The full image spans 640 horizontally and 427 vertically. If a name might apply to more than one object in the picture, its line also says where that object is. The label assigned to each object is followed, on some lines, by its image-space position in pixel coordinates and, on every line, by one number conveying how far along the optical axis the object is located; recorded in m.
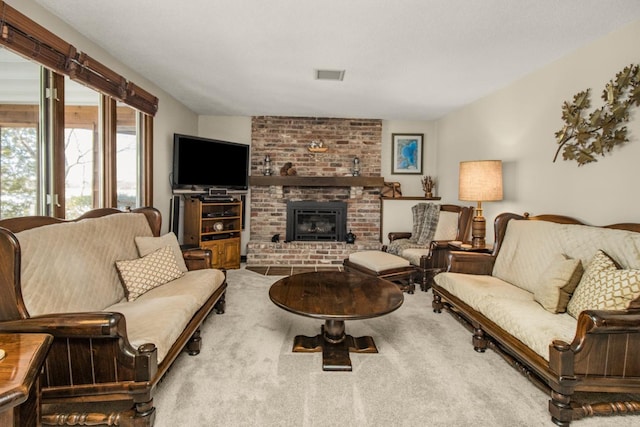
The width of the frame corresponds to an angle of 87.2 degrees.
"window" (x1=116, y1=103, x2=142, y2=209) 3.34
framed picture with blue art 5.58
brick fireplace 5.37
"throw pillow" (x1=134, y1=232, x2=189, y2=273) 2.64
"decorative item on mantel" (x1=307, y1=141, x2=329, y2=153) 5.31
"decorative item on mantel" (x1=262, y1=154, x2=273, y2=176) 5.32
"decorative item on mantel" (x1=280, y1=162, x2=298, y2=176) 5.31
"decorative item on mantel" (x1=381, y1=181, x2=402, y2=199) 5.49
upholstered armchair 3.77
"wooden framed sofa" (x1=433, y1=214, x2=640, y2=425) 1.62
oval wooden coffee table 2.10
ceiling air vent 3.29
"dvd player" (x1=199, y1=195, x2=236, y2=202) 4.52
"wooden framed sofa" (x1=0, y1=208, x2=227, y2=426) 1.47
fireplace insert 5.47
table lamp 3.35
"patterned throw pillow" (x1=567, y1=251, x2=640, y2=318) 1.74
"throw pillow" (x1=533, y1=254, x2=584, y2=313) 2.06
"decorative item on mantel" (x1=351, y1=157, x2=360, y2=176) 5.40
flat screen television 4.28
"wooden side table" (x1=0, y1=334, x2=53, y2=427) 0.96
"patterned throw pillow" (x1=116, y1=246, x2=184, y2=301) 2.29
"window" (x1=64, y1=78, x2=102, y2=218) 2.59
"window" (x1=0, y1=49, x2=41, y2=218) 2.01
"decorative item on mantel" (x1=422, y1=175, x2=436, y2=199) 5.38
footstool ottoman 3.57
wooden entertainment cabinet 4.43
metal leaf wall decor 2.28
